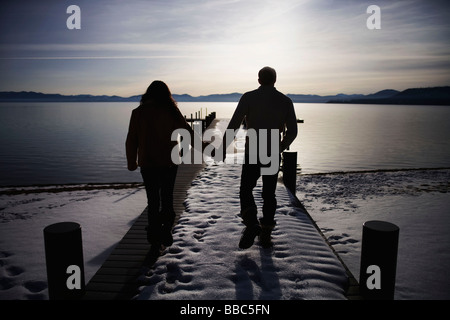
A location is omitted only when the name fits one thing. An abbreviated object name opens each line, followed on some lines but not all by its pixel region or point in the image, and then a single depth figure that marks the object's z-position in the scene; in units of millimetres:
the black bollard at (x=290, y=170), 8352
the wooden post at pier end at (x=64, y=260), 3074
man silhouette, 3764
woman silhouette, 3551
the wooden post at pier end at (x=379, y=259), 3111
